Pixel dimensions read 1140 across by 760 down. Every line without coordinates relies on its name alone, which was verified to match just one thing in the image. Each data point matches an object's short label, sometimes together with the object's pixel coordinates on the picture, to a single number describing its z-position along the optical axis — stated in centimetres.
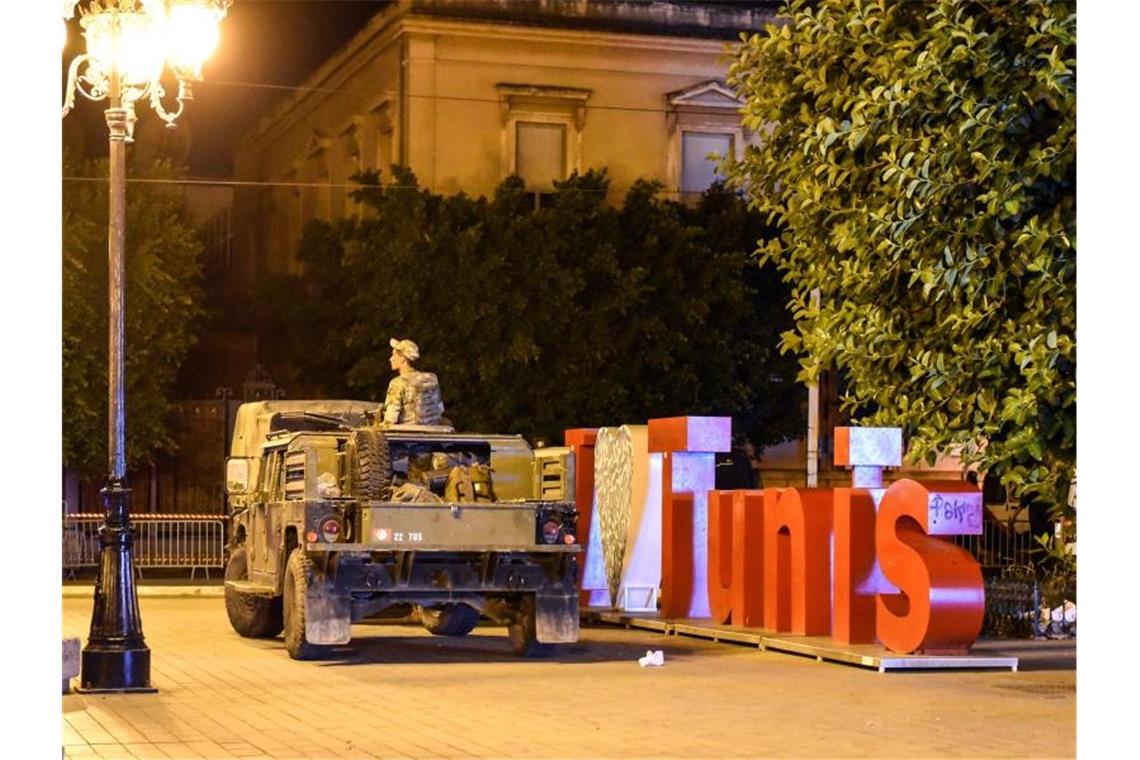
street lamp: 1496
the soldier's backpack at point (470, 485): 1811
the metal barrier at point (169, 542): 3206
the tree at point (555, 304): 3588
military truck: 1739
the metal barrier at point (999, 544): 3101
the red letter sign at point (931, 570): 1684
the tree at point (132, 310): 3556
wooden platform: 1702
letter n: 1883
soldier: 1906
